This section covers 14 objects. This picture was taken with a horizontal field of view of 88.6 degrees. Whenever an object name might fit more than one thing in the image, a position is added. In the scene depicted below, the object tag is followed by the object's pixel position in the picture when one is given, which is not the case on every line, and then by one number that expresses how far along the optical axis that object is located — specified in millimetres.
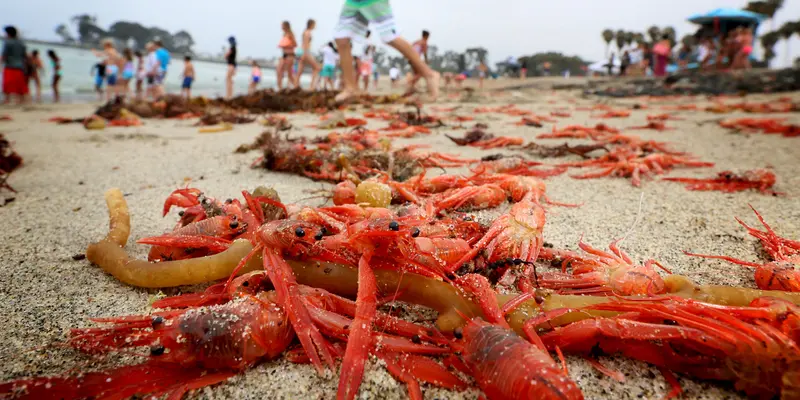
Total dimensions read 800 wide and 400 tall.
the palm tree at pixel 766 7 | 38594
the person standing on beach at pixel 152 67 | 14805
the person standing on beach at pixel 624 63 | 24141
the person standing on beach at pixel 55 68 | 16156
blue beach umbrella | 21314
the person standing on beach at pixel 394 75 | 24100
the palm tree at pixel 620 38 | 53531
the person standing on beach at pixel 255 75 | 16781
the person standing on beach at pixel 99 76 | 16722
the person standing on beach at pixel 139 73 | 16641
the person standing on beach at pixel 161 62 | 14602
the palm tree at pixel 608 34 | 54581
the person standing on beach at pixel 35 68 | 14955
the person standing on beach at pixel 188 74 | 15383
